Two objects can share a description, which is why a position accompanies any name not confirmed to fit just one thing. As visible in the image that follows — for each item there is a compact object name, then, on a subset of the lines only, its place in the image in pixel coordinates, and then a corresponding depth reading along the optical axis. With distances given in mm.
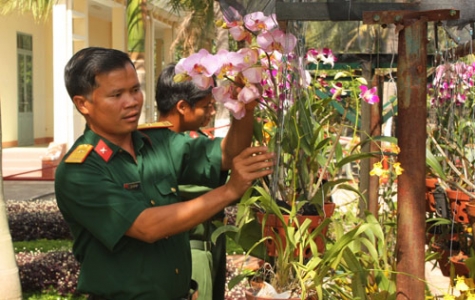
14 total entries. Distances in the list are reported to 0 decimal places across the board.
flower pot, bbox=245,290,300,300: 2332
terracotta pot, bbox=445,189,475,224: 3484
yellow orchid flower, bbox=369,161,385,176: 2515
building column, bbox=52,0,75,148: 15445
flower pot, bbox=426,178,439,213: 3896
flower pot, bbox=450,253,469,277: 3441
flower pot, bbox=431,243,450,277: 3838
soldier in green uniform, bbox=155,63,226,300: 3473
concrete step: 15180
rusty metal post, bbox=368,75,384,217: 4871
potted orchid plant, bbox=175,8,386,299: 2404
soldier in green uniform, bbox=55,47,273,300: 2406
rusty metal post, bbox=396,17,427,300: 2197
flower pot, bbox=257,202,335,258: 2521
